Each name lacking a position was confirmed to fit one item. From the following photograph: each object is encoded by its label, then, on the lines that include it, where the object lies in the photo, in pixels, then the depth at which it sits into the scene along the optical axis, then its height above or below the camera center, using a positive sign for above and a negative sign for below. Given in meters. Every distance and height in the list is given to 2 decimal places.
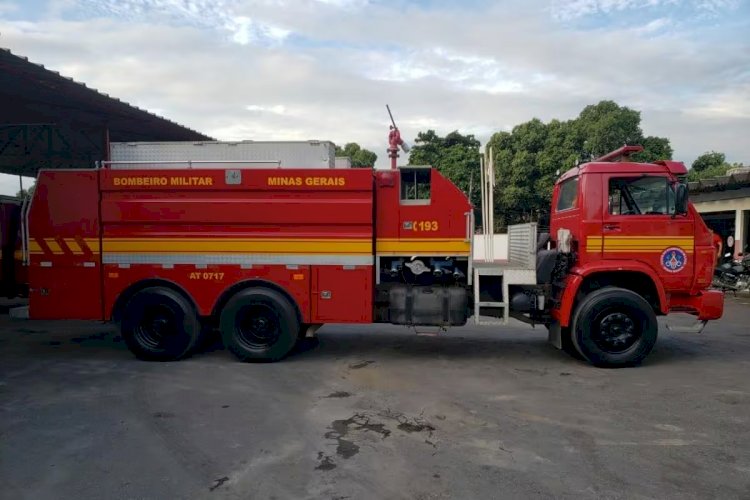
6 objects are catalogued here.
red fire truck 6.83 -0.17
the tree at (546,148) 26.98 +5.30
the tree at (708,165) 37.50 +6.33
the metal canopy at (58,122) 9.95 +3.27
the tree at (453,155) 31.45 +5.87
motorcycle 16.31 -1.20
